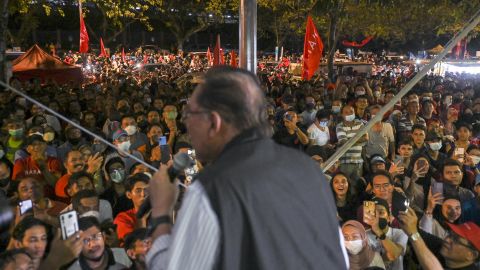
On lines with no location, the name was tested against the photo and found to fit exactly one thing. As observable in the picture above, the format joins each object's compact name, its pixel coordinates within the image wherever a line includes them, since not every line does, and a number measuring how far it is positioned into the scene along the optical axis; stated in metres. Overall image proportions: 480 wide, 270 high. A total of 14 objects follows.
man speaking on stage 1.35
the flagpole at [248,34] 5.14
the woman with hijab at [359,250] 3.43
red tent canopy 14.62
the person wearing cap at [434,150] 6.02
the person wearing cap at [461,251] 3.54
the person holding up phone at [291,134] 6.84
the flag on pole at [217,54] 12.01
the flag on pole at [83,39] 14.99
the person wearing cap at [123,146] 5.54
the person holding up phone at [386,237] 3.71
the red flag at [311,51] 10.36
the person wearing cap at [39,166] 5.28
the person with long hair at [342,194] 4.67
